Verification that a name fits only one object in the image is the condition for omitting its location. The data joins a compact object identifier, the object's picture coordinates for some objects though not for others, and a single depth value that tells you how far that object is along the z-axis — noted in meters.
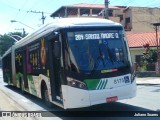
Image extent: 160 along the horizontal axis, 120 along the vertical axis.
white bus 10.36
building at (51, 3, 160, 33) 67.12
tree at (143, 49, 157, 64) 34.52
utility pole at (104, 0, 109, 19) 29.41
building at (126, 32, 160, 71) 42.75
